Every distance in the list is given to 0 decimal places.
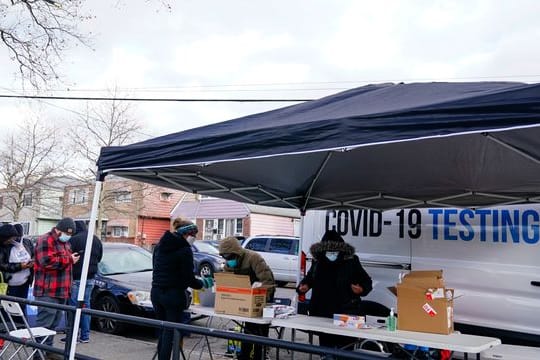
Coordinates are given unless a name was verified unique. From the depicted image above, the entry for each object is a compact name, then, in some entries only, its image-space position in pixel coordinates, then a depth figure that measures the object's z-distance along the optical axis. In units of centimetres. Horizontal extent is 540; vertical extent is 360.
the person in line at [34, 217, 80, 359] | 618
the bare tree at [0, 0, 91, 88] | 898
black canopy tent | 288
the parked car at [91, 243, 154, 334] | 807
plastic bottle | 435
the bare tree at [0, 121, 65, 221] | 2972
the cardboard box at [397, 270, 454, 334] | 414
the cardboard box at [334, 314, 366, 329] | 441
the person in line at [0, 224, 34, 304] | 629
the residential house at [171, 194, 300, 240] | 2955
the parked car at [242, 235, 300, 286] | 1623
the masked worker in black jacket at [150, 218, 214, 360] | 507
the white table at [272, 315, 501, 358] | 374
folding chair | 522
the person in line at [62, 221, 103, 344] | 716
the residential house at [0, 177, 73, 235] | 3167
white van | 528
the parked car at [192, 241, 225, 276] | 1711
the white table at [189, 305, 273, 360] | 488
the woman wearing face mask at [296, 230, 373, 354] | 512
